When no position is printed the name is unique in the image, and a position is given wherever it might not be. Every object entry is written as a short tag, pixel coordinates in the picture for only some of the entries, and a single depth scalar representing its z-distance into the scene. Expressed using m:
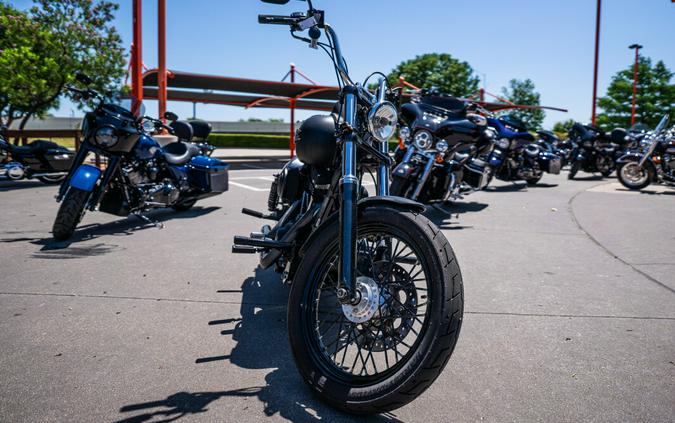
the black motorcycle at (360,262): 2.00
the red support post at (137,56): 13.05
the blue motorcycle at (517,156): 10.31
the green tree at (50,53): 15.07
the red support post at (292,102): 24.78
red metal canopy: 20.14
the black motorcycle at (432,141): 6.61
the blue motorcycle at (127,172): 5.39
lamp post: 33.50
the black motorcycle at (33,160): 9.66
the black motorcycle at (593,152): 14.23
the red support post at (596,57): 24.55
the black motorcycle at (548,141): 13.05
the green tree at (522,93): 69.06
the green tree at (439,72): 53.59
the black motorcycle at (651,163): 10.88
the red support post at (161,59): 14.53
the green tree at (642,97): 51.06
